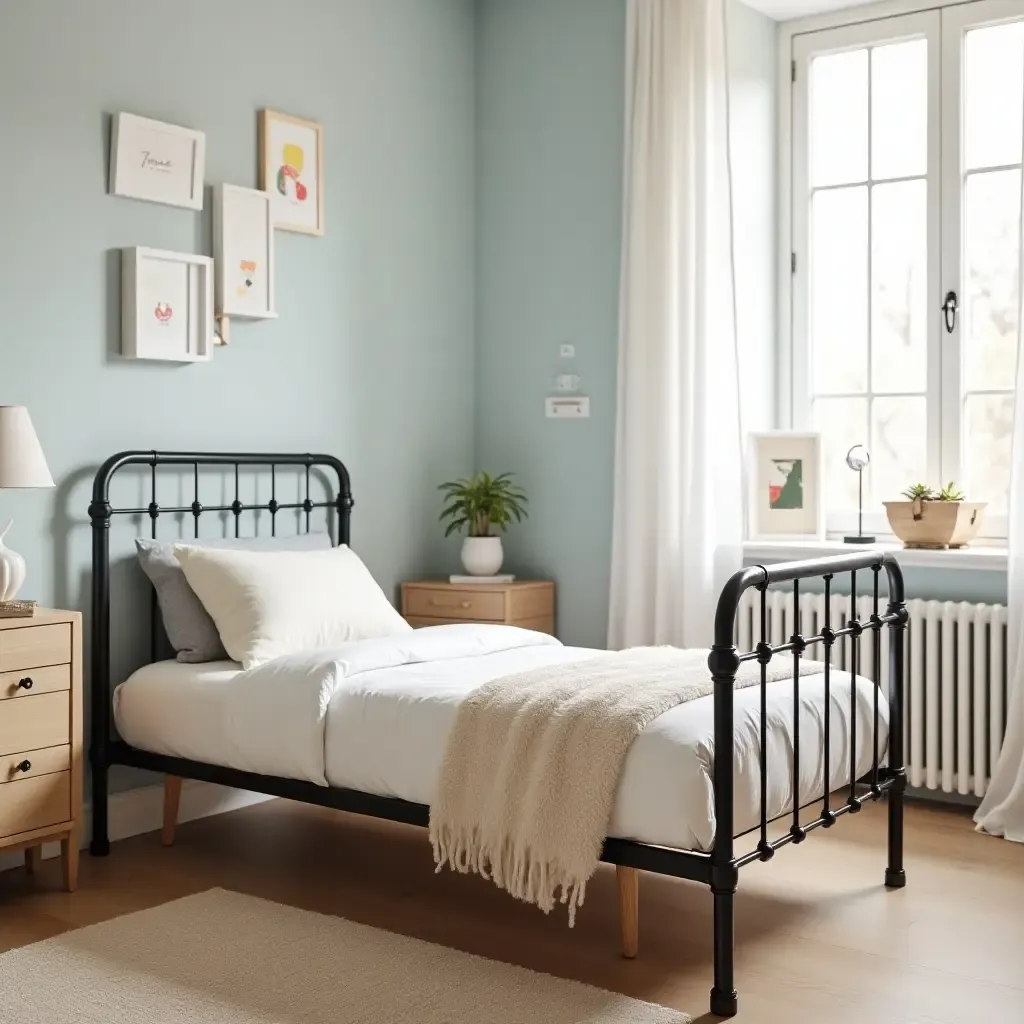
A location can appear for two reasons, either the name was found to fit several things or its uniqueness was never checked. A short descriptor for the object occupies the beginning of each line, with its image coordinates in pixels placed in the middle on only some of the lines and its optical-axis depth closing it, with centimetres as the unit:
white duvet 261
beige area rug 251
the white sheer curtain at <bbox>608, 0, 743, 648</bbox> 435
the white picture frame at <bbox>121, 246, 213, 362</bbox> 370
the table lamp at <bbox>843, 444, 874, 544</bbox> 422
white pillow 354
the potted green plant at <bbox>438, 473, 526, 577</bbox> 465
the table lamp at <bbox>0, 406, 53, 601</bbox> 312
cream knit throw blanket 264
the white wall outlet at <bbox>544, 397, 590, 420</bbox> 476
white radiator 393
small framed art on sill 444
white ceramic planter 464
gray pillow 364
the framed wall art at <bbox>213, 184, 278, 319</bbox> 396
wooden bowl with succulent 407
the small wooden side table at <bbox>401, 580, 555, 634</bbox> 445
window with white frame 424
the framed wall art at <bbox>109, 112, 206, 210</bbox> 369
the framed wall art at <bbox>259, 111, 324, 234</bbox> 412
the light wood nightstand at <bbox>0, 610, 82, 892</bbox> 311
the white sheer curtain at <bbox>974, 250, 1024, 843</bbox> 376
